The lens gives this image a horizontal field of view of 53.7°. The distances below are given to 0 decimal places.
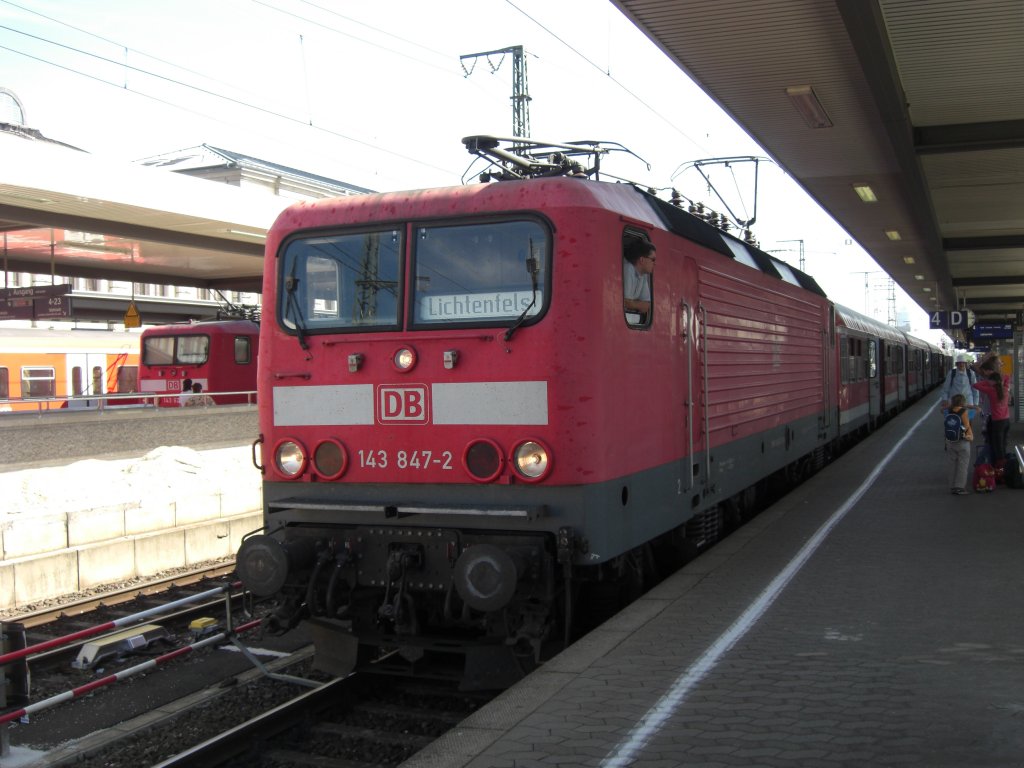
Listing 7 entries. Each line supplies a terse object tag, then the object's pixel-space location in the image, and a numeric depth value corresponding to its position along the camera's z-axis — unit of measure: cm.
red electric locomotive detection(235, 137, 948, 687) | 588
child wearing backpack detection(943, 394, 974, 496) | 1141
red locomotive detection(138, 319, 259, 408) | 2573
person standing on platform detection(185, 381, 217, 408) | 2403
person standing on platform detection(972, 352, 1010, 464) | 1192
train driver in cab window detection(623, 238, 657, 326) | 639
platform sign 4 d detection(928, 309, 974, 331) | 2414
